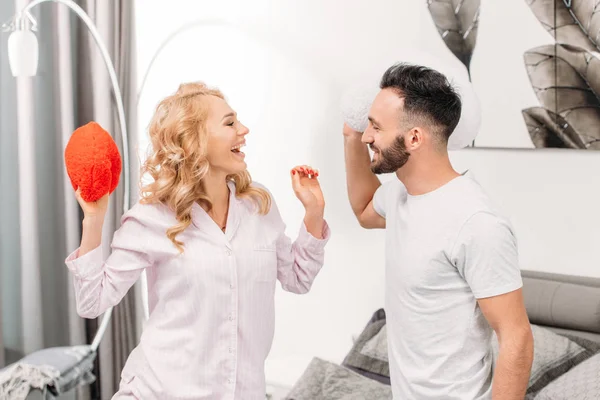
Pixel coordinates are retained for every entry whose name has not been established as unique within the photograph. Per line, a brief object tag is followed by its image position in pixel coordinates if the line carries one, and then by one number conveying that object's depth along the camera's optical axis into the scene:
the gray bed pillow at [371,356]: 2.73
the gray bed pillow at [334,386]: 2.51
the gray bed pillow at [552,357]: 2.49
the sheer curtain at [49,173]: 3.06
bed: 2.36
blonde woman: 1.80
